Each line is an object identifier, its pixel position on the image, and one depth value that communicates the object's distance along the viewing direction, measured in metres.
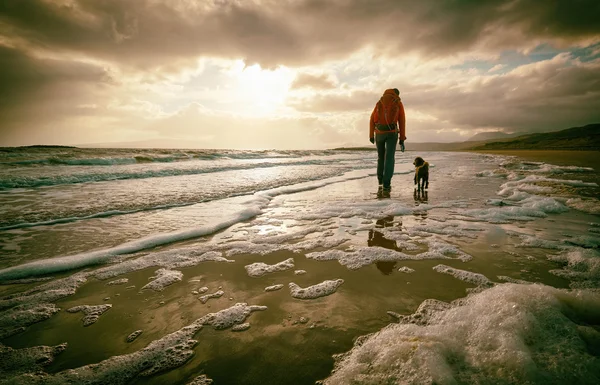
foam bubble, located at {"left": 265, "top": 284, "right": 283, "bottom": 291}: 2.57
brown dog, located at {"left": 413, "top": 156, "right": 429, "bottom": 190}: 7.46
